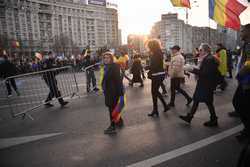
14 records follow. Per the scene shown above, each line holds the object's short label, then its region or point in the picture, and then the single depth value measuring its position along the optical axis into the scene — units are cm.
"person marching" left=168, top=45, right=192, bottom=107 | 656
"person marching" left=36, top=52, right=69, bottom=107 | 777
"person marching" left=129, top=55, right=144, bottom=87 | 1179
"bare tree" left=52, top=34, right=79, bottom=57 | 8981
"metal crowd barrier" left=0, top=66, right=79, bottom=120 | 741
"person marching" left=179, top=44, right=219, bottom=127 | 474
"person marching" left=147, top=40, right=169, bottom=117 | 583
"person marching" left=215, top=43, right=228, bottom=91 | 940
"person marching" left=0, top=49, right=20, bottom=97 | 1048
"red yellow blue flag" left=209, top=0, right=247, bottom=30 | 612
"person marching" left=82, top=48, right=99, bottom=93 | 1050
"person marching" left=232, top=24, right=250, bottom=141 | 383
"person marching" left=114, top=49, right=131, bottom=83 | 1192
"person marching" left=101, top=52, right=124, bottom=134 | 499
